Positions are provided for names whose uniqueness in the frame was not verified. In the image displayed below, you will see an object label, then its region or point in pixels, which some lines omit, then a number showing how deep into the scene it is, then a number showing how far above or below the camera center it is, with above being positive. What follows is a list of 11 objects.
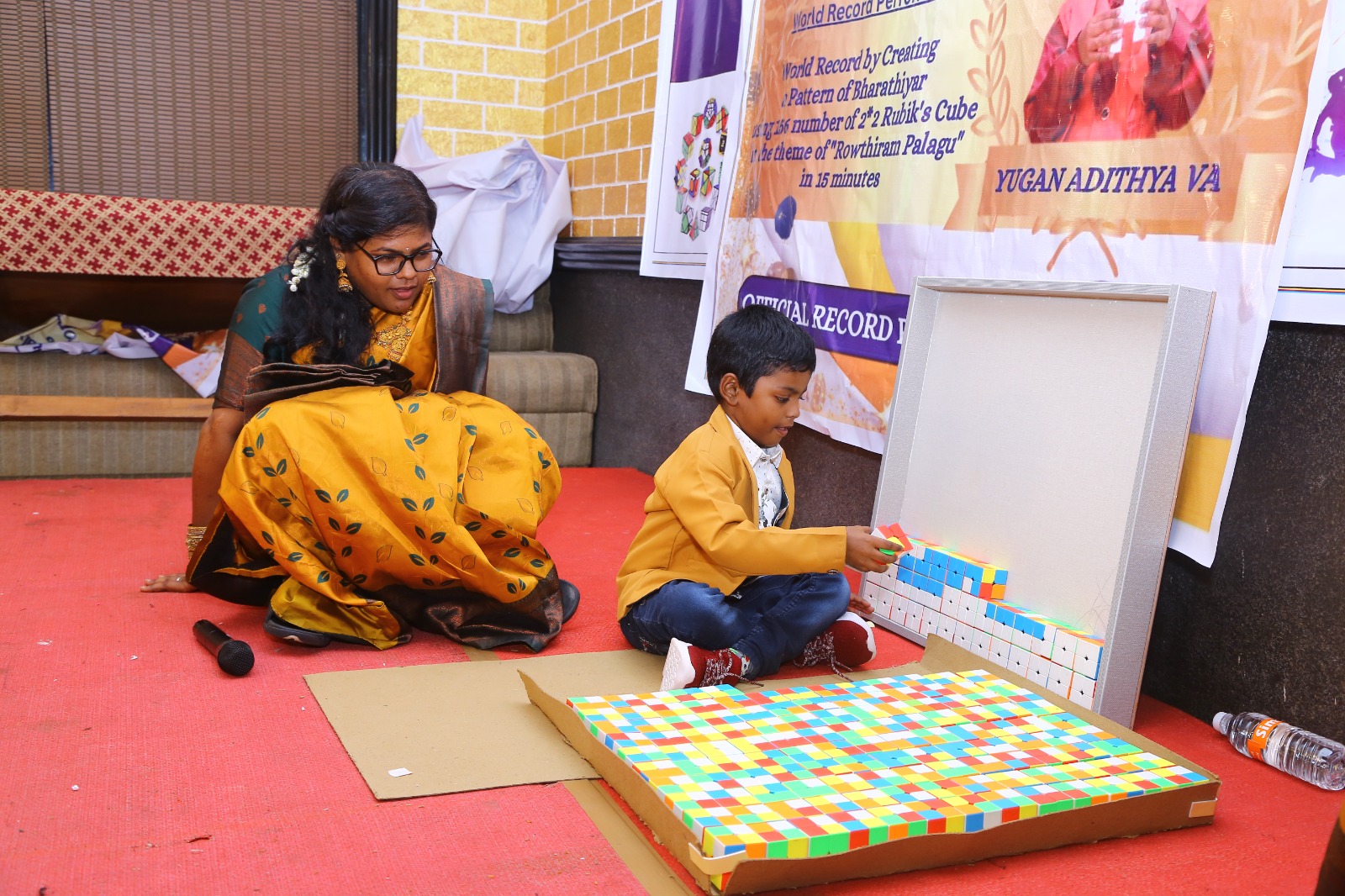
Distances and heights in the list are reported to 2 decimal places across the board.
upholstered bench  3.36 -0.74
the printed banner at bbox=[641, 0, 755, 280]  3.14 +0.27
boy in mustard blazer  1.84 -0.53
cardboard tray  1.22 -0.69
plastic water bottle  1.62 -0.69
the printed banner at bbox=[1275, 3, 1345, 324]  1.58 +0.10
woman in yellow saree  1.98 -0.48
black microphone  1.80 -0.75
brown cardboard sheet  1.51 -0.77
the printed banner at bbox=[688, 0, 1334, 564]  1.70 +0.17
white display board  1.73 -0.32
